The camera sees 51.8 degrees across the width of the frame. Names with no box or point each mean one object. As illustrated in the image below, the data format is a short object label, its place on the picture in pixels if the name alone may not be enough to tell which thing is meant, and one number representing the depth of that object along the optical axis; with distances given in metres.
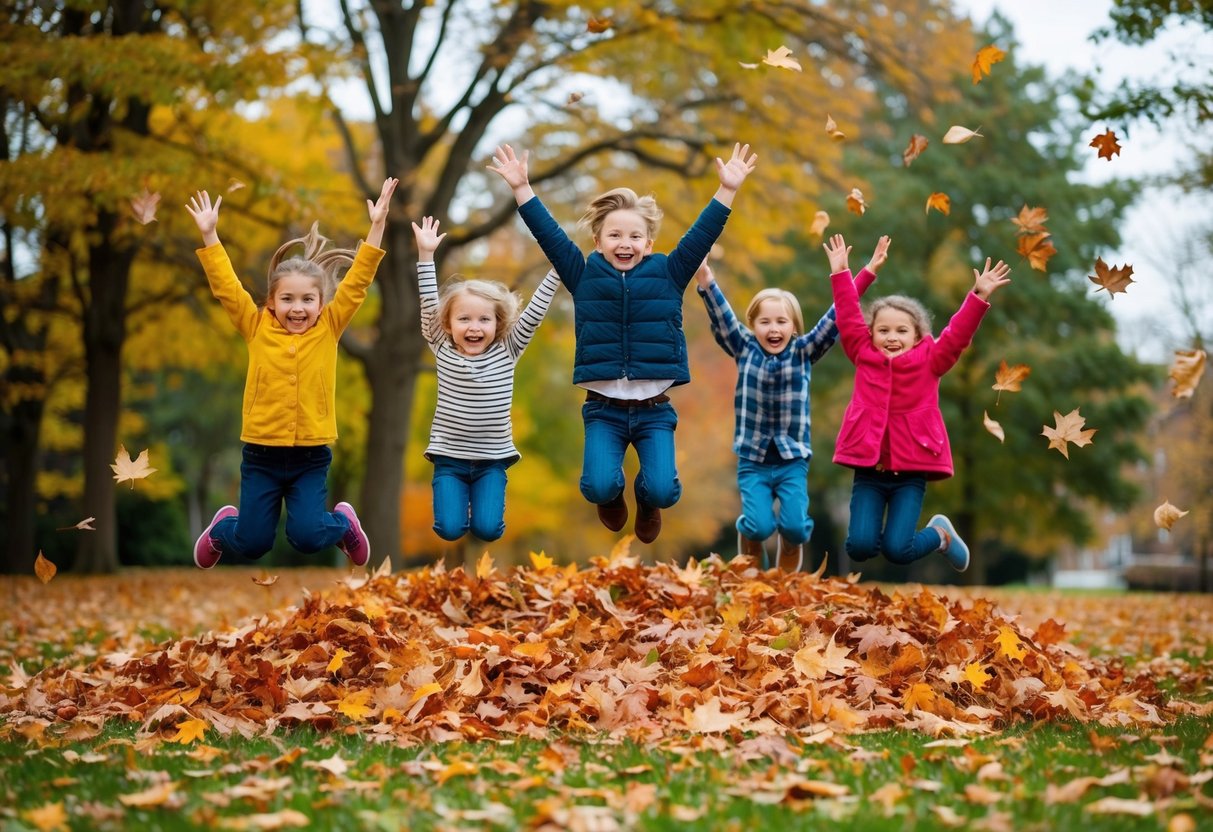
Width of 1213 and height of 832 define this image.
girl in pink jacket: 7.52
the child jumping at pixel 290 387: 6.78
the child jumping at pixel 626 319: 7.06
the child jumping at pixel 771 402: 7.98
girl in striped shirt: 7.25
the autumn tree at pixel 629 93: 14.92
